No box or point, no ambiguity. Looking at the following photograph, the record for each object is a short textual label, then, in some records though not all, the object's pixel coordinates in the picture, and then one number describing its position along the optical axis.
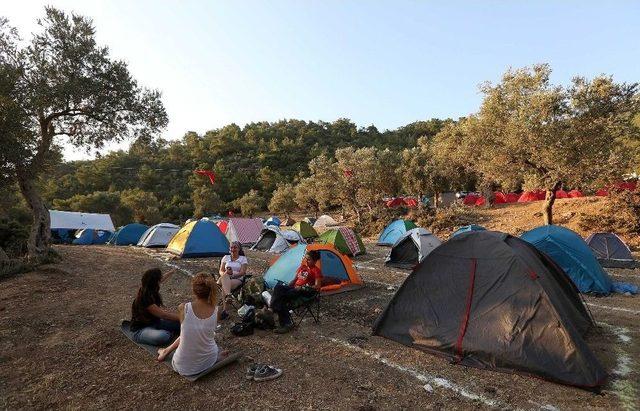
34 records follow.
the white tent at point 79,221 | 28.41
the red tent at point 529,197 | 30.89
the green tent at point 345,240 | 15.68
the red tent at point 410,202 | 29.07
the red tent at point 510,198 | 34.12
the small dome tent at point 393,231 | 19.19
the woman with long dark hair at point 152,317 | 5.47
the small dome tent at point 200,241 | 15.32
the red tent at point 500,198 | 33.42
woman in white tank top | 4.55
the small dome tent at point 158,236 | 20.02
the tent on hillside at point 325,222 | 32.11
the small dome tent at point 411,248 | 13.13
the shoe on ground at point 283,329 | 6.46
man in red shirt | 6.63
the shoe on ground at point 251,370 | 4.76
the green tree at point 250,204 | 45.53
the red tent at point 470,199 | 33.12
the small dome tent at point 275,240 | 17.94
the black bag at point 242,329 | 6.35
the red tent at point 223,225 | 22.11
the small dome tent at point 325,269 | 9.11
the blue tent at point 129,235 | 23.69
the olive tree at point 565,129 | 15.46
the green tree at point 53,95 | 10.67
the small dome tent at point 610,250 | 12.38
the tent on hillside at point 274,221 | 30.08
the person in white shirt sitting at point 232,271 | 7.96
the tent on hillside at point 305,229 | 21.42
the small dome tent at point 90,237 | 26.39
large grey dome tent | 4.72
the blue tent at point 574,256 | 9.14
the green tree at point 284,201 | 40.78
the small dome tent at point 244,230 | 21.66
